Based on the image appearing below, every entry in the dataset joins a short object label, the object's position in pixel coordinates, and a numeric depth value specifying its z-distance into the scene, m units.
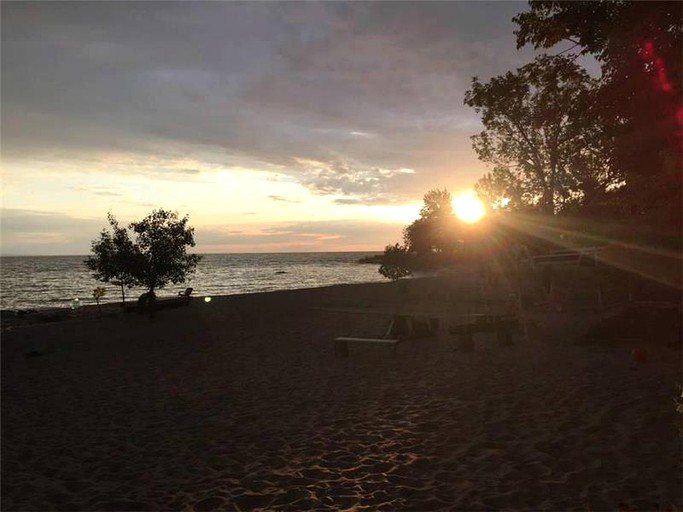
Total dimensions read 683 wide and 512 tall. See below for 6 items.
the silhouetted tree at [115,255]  26.56
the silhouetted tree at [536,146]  25.41
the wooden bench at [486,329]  13.90
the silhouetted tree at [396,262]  39.56
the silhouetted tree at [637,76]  7.77
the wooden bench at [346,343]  13.62
